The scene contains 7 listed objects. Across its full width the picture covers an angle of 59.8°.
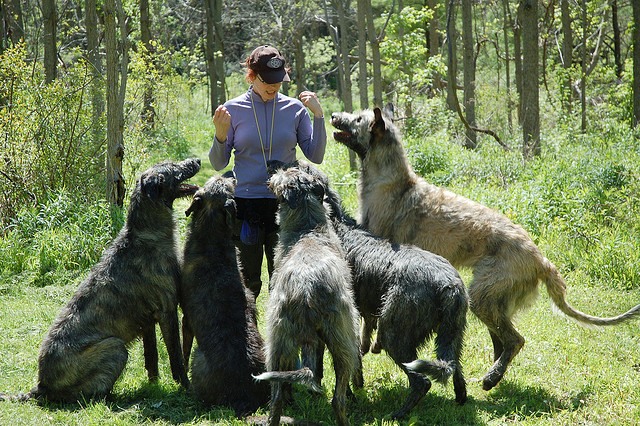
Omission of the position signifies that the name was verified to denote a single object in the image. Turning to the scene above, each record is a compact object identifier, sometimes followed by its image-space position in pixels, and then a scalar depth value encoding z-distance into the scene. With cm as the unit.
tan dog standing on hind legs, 485
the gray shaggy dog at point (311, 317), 380
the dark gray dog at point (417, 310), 414
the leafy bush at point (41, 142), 820
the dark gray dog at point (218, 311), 414
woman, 491
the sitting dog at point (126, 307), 433
